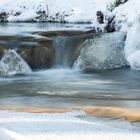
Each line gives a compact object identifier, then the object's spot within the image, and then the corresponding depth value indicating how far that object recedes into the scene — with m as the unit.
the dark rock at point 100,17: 16.72
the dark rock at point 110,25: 14.82
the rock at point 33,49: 12.59
